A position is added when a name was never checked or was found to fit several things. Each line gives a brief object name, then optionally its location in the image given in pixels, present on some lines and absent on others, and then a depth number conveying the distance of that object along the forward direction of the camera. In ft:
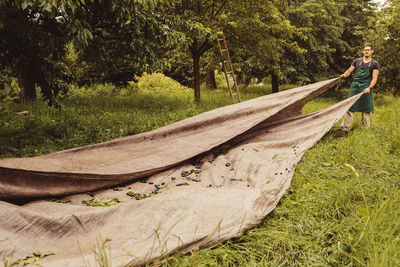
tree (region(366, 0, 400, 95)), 34.35
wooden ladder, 26.98
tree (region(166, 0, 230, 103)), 23.91
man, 15.92
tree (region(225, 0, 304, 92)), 26.30
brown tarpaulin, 5.93
